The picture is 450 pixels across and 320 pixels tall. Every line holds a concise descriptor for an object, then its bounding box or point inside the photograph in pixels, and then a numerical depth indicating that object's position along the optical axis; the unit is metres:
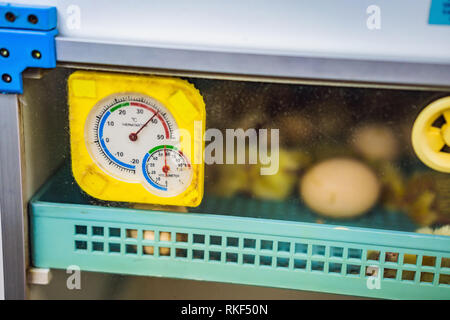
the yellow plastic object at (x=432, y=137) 0.78
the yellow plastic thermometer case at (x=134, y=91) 0.79
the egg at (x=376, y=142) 0.83
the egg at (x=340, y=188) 0.85
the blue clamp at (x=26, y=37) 0.73
